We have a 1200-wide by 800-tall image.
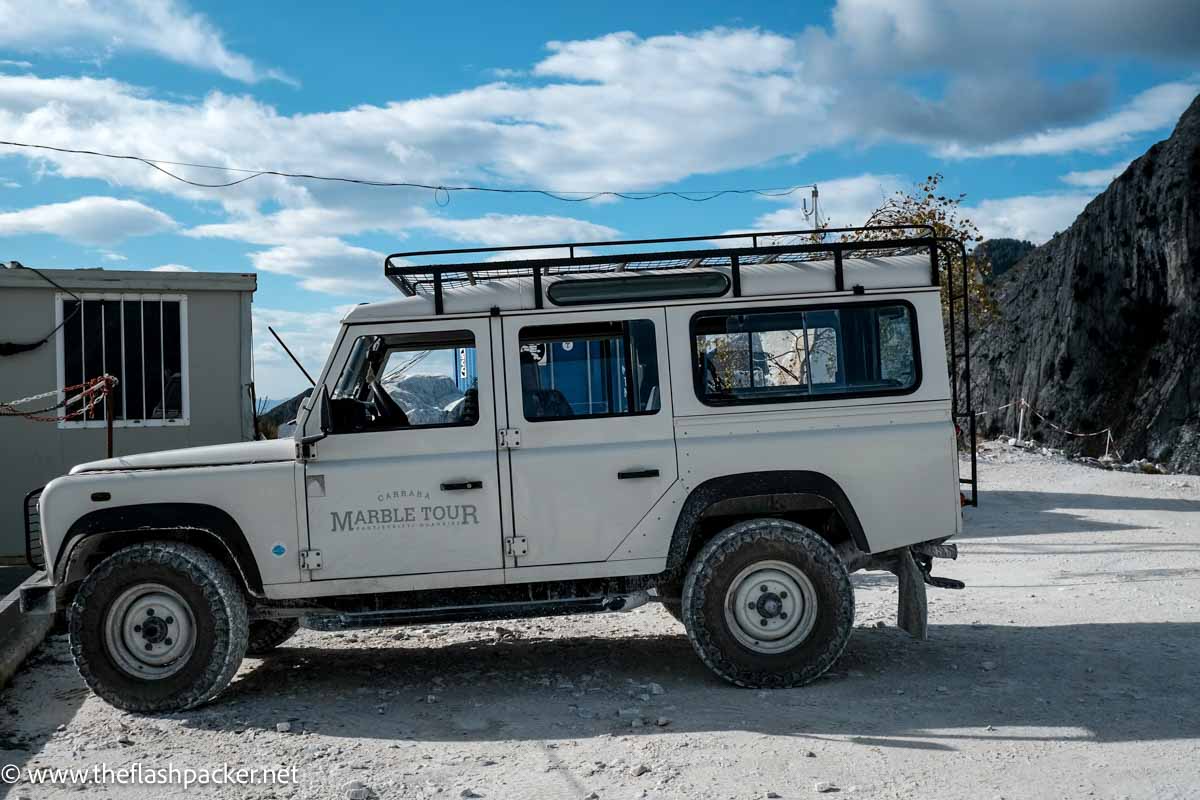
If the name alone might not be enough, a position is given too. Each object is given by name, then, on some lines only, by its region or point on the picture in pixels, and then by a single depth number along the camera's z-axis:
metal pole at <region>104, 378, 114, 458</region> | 8.95
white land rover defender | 5.80
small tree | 24.20
